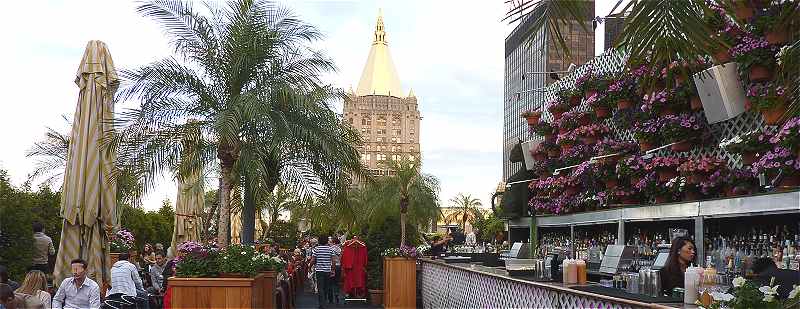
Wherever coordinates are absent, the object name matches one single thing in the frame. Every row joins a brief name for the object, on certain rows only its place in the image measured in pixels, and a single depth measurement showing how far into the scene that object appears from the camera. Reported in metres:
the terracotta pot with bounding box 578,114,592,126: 14.84
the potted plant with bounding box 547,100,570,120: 15.88
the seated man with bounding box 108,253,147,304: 10.52
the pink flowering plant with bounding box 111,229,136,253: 16.86
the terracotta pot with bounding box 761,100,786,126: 8.15
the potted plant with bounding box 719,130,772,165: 8.88
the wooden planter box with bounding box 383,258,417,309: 17.22
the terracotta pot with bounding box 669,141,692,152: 11.25
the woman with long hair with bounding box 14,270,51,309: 7.96
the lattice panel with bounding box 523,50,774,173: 10.11
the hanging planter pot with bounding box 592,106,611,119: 13.75
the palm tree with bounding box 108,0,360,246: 14.34
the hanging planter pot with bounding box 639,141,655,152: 11.77
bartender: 7.31
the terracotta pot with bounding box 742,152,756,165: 9.12
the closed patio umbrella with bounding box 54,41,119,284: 11.45
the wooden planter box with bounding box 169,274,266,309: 9.36
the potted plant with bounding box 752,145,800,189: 8.27
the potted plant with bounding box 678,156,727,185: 10.25
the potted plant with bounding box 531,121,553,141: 16.59
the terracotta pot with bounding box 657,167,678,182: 11.41
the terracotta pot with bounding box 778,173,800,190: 8.35
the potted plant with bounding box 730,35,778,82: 8.99
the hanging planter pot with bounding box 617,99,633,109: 12.52
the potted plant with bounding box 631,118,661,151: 11.42
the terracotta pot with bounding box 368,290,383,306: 19.91
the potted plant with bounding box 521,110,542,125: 17.70
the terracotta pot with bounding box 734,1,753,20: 8.37
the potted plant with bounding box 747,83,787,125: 8.15
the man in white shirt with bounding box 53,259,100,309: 9.02
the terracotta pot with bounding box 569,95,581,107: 15.30
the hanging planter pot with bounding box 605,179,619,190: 12.96
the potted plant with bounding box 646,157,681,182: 11.33
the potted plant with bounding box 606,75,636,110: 12.52
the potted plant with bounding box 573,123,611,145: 14.27
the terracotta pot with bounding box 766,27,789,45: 8.32
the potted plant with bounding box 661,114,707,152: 10.96
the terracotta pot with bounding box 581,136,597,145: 14.50
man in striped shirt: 17.88
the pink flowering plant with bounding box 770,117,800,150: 8.08
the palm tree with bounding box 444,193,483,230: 74.50
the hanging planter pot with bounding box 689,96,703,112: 10.59
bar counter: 6.43
